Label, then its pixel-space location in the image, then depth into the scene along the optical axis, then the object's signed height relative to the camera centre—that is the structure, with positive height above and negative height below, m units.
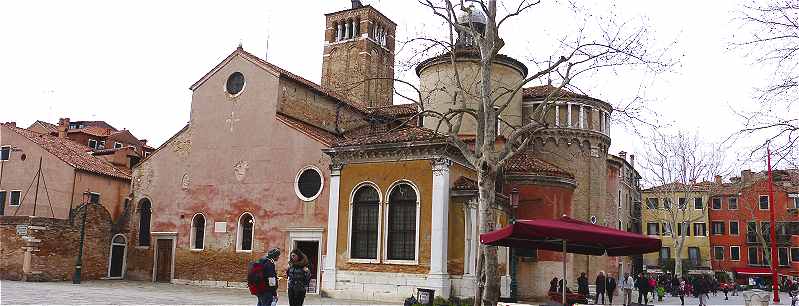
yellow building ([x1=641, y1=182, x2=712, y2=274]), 54.31 +2.22
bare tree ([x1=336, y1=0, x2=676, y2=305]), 16.14 +3.53
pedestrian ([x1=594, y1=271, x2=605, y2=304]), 23.11 -0.72
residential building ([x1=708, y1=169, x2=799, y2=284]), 53.03 +2.81
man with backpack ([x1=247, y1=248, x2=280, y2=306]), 11.49 -0.45
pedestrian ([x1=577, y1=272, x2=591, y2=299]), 21.36 -0.72
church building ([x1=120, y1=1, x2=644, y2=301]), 20.27 +2.20
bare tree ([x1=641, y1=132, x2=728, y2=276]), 34.59 +3.99
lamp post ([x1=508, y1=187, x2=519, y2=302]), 23.59 -0.72
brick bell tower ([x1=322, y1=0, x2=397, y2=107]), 49.84 +14.70
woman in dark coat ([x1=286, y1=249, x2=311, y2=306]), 12.34 -0.43
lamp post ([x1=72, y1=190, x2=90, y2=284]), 24.52 -0.49
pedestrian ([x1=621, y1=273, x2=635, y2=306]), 23.80 -0.79
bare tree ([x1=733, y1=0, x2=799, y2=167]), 11.92 +2.47
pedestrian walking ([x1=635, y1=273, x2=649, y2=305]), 24.16 -0.76
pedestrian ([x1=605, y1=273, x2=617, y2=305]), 23.56 -0.79
